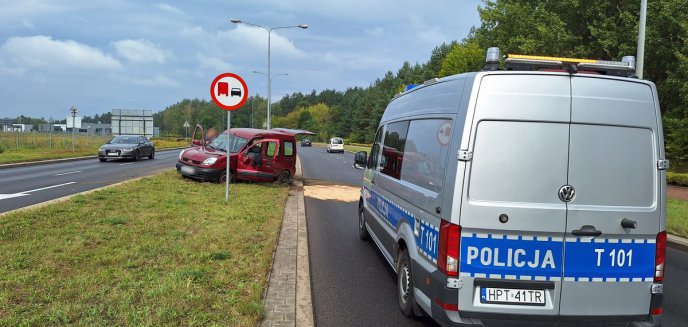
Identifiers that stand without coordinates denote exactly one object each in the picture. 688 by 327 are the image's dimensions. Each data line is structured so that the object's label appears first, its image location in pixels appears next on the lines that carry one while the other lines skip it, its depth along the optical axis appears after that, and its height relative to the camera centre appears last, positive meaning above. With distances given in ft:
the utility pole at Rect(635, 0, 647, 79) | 36.37 +8.41
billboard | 170.60 +4.23
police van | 10.71 -1.32
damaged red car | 44.11 -2.12
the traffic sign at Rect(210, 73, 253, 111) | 31.50 +3.00
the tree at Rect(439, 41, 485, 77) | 172.65 +30.25
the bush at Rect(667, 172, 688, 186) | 60.90 -3.95
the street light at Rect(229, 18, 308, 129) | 100.73 +24.14
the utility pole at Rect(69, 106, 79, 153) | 96.43 +4.17
